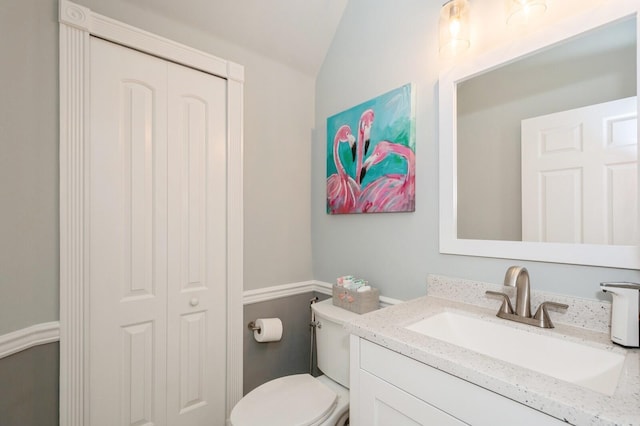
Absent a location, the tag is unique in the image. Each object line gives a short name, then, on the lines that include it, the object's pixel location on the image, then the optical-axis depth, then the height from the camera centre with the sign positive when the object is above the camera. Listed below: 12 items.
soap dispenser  0.75 -0.26
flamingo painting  1.36 +0.29
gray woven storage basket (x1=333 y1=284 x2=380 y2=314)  1.39 -0.41
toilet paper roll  1.58 -0.63
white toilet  1.12 -0.76
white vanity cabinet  0.62 -0.45
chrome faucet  0.93 -0.28
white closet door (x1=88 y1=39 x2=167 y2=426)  1.21 -0.10
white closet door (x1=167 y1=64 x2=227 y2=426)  1.40 -0.17
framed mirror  0.86 +0.23
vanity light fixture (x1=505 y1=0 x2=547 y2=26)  0.98 +0.69
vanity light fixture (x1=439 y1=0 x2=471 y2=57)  1.15 +0.74
